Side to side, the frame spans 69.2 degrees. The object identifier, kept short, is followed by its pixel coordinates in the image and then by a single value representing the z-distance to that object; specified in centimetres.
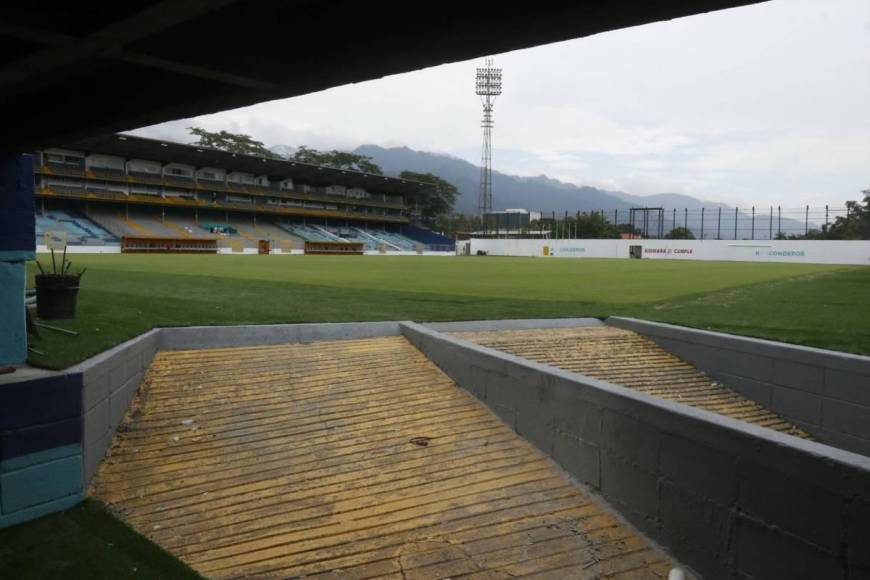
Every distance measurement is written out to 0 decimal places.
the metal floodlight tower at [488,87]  10200
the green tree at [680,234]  8138
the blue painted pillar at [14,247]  657
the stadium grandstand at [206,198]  6475
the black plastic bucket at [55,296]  891
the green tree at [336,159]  12006
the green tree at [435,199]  12450
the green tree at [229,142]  9912
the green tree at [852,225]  6975
